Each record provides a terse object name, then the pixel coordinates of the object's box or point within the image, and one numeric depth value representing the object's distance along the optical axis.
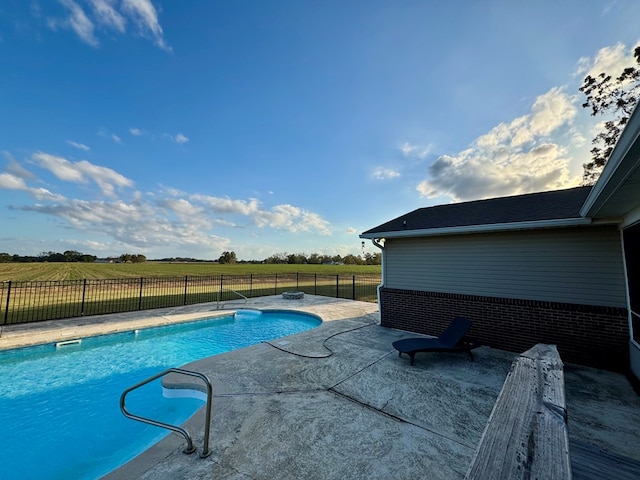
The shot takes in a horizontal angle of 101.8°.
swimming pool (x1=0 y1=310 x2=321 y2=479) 3.83
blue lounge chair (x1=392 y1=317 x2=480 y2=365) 5.51
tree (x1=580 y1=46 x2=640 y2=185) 11.60
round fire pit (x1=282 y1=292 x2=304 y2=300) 14.67
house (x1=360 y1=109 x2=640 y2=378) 5.02
